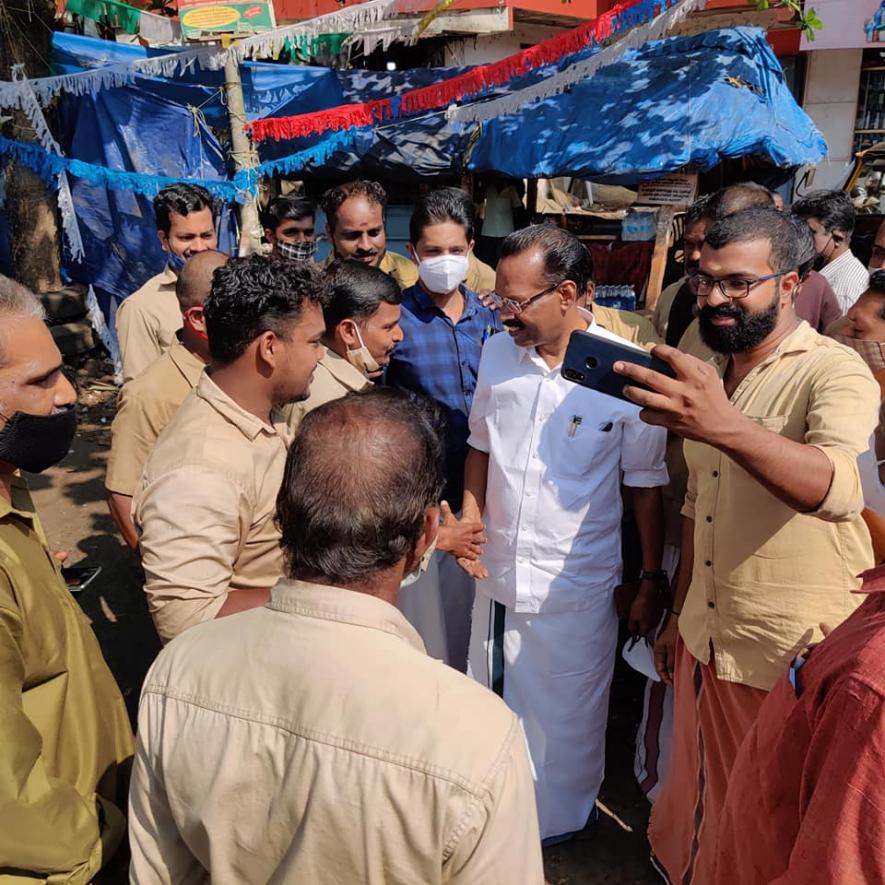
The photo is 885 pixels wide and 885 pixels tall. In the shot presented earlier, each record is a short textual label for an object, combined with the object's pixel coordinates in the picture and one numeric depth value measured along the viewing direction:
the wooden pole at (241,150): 6.00
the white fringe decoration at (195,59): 5.86
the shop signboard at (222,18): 5.64
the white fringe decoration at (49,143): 6.17
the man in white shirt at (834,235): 4.25
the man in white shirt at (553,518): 2.41
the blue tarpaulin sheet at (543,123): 7.20
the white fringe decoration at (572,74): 5.28
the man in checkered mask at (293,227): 4.43
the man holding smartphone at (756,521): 1.84
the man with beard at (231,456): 1.71
